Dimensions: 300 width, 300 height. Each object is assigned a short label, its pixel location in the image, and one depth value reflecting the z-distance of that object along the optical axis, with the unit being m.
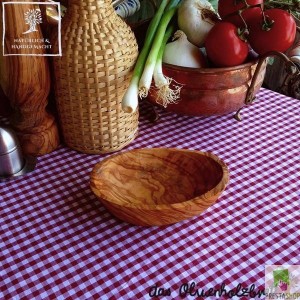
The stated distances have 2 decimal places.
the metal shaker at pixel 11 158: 0.78
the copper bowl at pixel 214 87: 0.85
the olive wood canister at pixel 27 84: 0.74
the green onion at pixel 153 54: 0.80
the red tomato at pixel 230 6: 0.87
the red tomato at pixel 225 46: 0.83
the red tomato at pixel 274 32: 0.83
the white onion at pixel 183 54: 0.87
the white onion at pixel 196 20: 0.90
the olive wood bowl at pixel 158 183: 0.66
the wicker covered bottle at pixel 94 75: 0.78
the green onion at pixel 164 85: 0.83
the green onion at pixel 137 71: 0.79
